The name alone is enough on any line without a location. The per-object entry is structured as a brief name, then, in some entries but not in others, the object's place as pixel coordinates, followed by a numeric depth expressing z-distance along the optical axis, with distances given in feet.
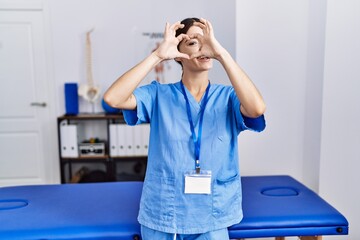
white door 11.34
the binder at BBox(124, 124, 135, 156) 10.52
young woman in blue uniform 3.57
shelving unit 10.69
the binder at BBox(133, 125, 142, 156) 10.52
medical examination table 4.15
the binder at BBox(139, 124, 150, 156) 10.53
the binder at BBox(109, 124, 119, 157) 10.50
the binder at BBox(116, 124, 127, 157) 10.47
